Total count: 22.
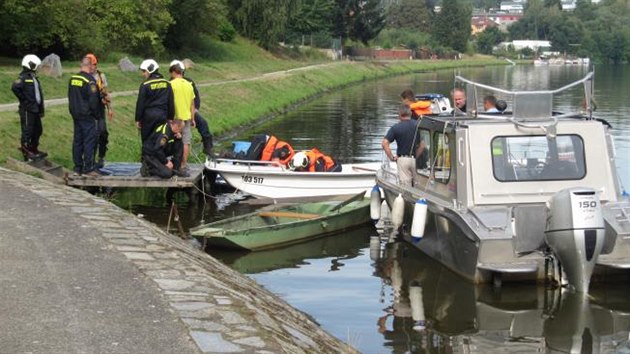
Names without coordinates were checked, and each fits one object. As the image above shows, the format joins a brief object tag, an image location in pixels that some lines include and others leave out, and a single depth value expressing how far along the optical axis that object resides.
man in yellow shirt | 17.94
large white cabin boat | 12.80
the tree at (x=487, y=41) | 174.38
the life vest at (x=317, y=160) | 20.23
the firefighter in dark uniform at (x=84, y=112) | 17.38
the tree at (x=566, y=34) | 183.38
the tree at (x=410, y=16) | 160.38
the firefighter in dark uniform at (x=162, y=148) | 17.53
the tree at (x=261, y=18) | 72.69
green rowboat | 15.33
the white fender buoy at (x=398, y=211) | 16.00
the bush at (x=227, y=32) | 71.46
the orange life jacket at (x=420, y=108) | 20.30
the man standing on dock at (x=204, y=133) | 20.50
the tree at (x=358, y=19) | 102.88
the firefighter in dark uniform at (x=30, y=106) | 17.89
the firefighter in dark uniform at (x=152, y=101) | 17.34
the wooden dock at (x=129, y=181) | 17.31
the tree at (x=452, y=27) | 150.25
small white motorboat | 19.67
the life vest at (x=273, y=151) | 20.61
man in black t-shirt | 16.48
